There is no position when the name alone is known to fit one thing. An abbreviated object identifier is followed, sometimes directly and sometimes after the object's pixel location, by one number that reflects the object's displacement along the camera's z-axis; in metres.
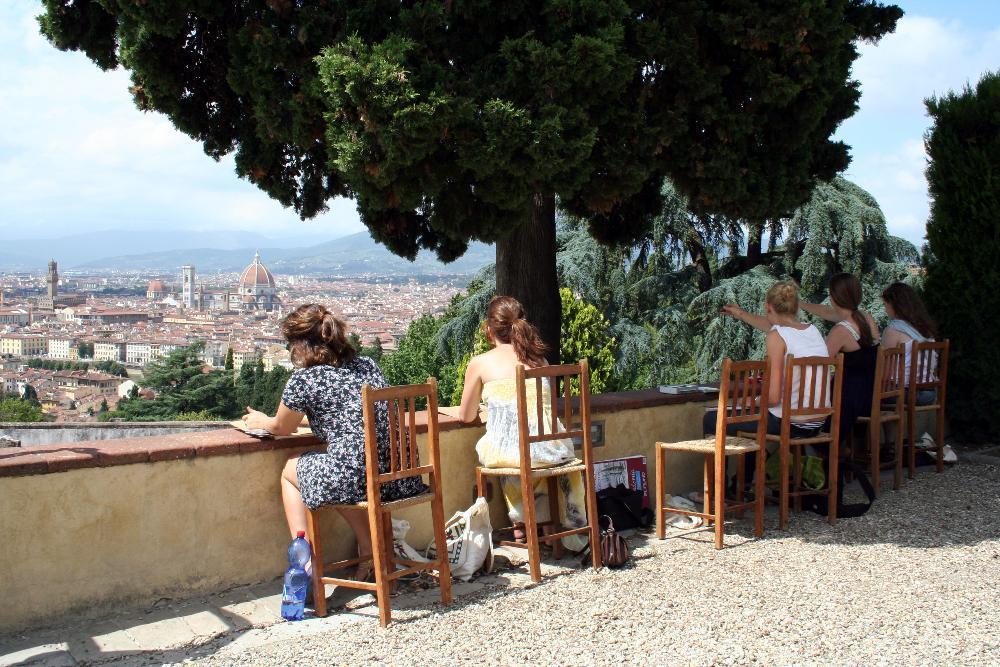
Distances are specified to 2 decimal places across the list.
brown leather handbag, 4.11
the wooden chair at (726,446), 4.45
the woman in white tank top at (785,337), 4.83
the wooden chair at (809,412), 4.64
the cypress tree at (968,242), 6.91
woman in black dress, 5.56
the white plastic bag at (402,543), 3.96
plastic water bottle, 3.52
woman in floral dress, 3.57
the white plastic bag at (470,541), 3.96
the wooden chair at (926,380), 5.95
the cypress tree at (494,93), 4.79
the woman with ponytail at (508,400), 4.16
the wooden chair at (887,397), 5.47
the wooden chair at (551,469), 3.91
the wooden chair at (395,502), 3.42
